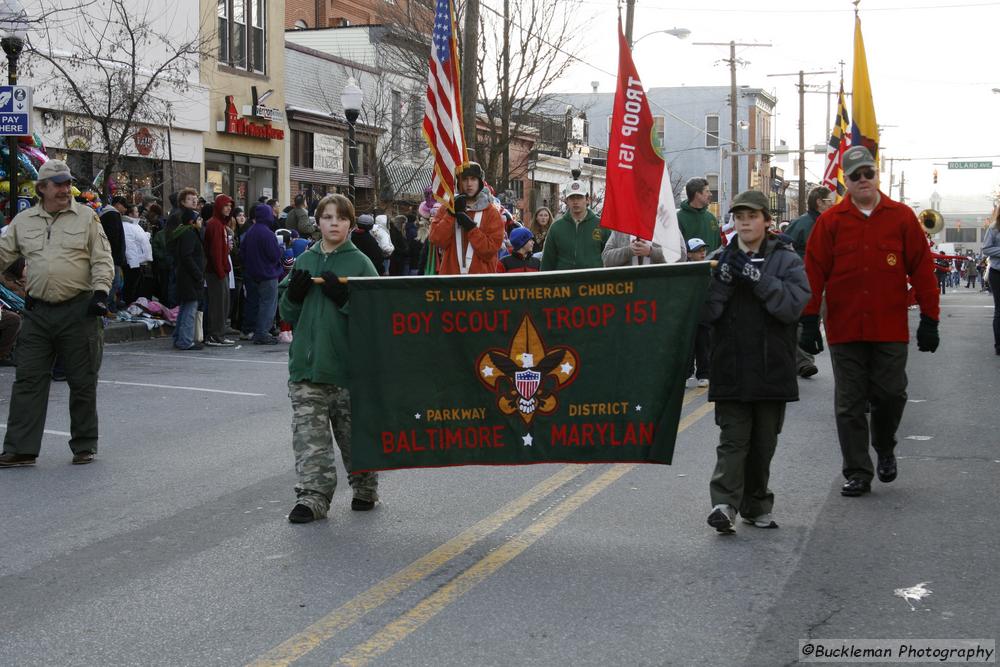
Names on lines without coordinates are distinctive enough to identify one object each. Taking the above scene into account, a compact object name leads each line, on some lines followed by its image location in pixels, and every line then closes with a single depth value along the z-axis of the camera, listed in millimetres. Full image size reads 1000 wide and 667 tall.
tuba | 20031
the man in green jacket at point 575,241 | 11000
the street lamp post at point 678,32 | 37281
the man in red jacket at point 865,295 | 7453
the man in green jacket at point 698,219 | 12500
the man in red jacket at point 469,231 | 10438
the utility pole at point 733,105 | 55312
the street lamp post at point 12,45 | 15484
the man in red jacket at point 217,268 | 17406
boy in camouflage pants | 6910
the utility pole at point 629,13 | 28859
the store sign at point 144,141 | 22959
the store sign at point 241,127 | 27469
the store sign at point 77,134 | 22359
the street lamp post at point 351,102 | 22328
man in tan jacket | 8859
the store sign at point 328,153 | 32000
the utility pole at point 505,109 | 28641
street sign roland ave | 62884
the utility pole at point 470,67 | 20531
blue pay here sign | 14742
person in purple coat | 17672
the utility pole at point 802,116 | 70312
